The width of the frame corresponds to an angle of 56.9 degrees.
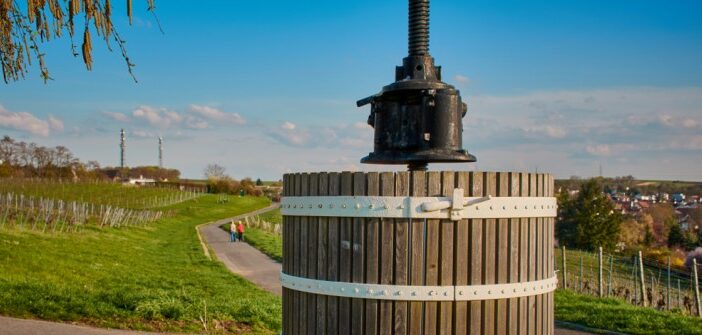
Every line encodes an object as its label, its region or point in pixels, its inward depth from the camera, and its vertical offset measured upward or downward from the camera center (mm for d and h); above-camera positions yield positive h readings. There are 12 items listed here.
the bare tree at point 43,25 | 5664 +1390
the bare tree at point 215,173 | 122800 +1268
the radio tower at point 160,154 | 133625 +4989
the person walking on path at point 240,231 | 37219 -2971
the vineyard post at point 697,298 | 15375 -2683
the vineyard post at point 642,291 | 16219 -2641
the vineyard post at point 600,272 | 16488 -2278
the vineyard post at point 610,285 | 17688 -2726
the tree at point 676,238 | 56000 -4464
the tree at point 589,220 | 58469 -3235
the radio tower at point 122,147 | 120538 +5796
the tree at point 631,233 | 59438 -4368
